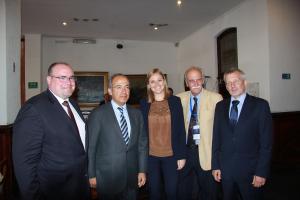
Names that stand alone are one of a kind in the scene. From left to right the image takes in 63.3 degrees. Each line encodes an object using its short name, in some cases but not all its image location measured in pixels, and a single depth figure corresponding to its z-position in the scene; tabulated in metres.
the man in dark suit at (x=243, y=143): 2.12
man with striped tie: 2.09
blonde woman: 2.35
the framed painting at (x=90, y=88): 8.02
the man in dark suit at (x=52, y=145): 1.58
